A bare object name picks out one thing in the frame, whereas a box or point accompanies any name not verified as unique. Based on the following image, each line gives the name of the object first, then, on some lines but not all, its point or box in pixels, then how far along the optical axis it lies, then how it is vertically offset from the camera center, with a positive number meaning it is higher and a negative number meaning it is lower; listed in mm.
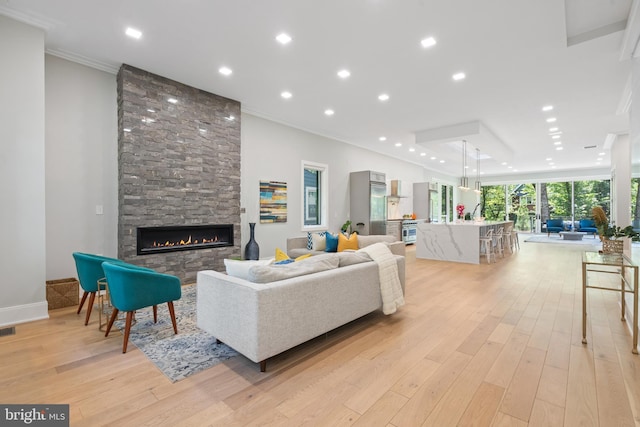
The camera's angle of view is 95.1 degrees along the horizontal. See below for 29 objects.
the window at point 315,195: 7703 +416
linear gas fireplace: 4512 -469
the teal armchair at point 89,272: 3258 -705
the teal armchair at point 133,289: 2607 -731
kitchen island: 6754 -745
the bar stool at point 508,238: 8805 -839
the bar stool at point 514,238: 9328 -865
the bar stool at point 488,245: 6961 -863
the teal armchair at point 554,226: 13398 -677
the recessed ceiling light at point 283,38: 3529 +2114
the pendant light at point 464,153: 8253 +1971
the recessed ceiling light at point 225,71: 4406 +2138
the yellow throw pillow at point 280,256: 3740 -587
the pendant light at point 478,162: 8647 +1923
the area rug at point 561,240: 10788 -1157
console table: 2498 -456
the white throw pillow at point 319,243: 5766 -642
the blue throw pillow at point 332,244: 5703 -653
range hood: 10148 +789
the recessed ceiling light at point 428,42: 3572 +2096
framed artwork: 6465 +205
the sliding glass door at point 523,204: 15367 +374
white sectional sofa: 2180 -806
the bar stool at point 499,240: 7707 -794
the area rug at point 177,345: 2374 -1261
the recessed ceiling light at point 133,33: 3467 +2129
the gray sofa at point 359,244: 5574 -672
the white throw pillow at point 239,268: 2525 -509
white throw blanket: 3291 -773
